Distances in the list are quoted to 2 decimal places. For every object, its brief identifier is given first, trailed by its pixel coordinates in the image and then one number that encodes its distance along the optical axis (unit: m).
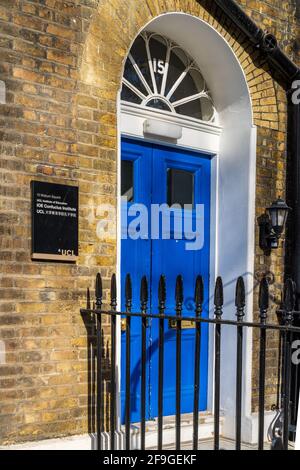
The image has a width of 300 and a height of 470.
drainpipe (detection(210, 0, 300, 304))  5.57
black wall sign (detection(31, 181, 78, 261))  4.05
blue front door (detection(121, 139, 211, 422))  5.11
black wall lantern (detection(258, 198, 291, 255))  5.51
